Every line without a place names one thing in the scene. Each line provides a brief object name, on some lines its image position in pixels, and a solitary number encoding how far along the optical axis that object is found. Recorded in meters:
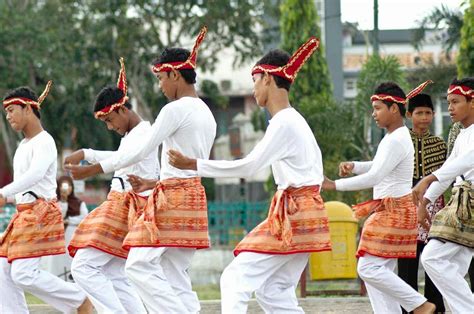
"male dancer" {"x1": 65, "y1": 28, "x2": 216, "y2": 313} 9.26
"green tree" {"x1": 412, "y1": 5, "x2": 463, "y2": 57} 32.38
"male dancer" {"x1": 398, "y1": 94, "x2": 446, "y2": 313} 11.28
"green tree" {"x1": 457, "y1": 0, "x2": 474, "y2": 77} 18.81
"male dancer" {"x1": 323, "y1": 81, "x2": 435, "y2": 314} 10.16
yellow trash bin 14.59
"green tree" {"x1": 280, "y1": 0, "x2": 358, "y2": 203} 28.38
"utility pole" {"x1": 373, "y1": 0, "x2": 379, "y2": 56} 22.05
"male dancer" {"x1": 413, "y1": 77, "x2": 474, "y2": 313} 9.71
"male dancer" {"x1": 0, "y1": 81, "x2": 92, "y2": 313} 10.65
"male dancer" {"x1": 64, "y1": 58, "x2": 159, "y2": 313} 10.27
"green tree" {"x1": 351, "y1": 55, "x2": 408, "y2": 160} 22.09
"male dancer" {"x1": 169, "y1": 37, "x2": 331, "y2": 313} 8.41
